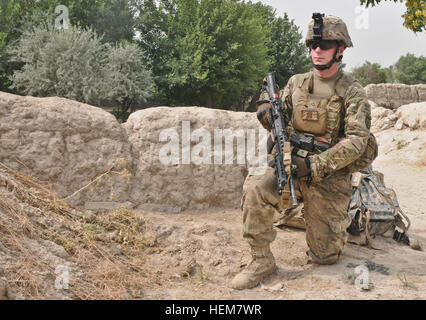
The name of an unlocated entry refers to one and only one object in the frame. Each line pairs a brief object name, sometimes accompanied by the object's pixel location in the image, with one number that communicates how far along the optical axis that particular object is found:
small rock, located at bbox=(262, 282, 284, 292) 3.17
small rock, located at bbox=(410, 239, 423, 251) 4.36
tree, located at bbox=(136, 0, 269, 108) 9.62
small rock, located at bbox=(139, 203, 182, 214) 4.61
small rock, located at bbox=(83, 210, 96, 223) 3.86
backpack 4.27
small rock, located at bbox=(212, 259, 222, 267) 3.64
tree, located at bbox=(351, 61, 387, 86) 30.62
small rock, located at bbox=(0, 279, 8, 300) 2.41
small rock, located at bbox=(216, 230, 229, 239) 4.16
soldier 3.30
